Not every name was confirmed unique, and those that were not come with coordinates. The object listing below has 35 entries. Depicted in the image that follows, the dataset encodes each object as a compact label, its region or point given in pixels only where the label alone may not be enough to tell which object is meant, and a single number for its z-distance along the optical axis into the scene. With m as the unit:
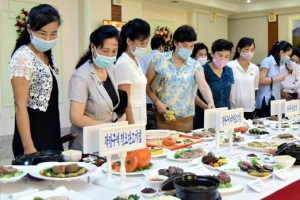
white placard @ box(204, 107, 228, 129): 1.82
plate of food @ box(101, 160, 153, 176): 1.41
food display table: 1.21
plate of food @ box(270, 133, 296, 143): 2.04
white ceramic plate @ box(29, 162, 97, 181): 1.24
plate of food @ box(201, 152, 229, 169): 1.52
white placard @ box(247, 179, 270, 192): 1.26
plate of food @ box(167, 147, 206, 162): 1.64
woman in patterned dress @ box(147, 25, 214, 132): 2.55
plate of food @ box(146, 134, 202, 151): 1.92
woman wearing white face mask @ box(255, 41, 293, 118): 3.91
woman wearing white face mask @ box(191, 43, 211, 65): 3.89
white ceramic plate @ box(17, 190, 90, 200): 1.10
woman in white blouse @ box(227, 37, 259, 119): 3.26
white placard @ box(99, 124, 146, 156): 1.25
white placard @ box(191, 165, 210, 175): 1.41
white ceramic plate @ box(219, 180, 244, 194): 1.21
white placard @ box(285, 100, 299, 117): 2.33
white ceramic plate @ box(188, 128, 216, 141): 2.11
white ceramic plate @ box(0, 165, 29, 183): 1.22
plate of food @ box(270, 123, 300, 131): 2.47
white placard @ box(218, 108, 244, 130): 1.73
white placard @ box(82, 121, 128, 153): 1.29
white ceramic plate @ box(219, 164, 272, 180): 1.39
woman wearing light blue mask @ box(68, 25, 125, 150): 1.81
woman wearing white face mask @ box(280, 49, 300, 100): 4.16
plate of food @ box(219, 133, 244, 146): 1.97
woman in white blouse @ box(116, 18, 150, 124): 2.24
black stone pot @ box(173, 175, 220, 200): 1.06
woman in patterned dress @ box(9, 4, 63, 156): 1.65
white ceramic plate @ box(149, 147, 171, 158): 1.68
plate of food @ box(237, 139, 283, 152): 1.86
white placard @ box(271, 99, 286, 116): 2.36
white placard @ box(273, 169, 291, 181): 1.39
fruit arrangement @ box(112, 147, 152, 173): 1.44
